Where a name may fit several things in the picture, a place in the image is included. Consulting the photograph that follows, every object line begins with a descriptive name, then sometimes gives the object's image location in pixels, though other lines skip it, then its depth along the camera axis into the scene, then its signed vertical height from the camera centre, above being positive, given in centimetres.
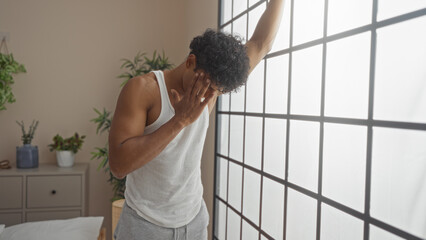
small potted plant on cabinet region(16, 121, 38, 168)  337 -42
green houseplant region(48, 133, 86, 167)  349 -37
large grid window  104 -3
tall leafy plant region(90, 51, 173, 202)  336 +32
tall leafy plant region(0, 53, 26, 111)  335 +27
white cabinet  322 -75
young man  113 -7
